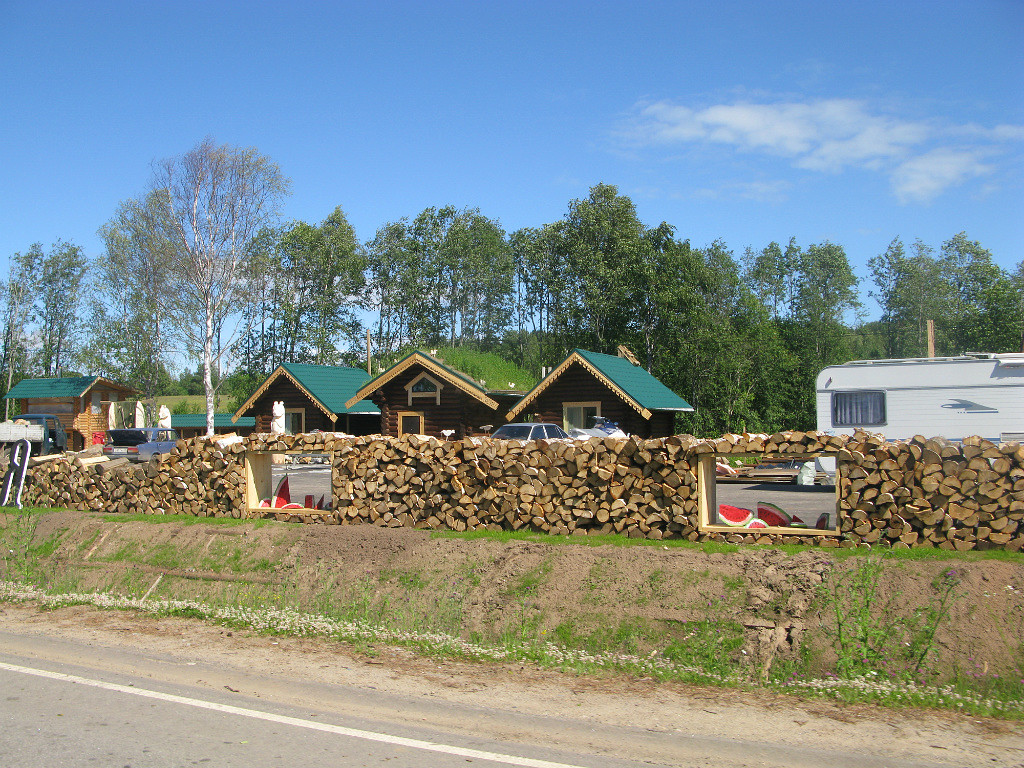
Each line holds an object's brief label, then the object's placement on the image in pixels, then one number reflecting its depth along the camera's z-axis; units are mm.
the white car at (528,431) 23438
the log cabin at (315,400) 35969
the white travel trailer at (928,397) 17484
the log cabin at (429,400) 30609
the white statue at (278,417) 27688
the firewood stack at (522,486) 9844
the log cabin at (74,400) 44469
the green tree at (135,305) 40000
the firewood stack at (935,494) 8453
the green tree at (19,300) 54969
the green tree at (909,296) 58438
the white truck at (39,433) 22453
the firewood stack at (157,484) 12938
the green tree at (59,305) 56438
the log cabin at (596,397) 28031
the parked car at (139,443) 26203
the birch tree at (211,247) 35781
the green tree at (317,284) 56500
